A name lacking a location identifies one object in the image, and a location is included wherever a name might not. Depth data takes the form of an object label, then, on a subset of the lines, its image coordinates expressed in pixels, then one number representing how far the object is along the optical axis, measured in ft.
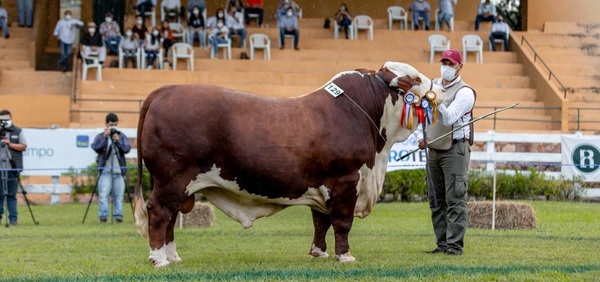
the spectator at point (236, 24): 122.52
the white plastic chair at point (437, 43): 122.11
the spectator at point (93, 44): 114.77
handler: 43.83
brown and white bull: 38.60
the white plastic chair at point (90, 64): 113.50
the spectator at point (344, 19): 126.00
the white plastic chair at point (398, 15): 130.72
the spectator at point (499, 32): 126.00
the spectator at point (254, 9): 128.67
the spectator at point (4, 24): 126.82
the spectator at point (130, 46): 118.01
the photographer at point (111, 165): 70.18
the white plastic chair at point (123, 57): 117.08
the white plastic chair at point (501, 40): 126.41
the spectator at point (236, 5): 125.59
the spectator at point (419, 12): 130.31
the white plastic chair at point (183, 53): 117.08
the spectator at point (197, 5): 124.36
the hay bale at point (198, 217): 62.08
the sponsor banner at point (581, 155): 87.81
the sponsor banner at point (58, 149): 88.69
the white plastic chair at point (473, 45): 123.54
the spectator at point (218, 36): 119.96
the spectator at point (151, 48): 117.50
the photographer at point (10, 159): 69.26
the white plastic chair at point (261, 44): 120.88
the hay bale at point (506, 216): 58.70
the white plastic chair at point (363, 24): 126.82
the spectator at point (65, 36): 118.93
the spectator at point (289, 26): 121.90
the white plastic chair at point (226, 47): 119.90
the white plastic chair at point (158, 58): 117.39
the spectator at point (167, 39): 119.03
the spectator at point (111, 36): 118.73
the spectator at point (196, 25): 123.13
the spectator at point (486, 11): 130.72
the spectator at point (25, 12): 130.82
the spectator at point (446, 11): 129.39
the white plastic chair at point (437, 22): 130.29
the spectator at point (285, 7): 123.65
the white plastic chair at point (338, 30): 126.52
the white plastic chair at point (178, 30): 123.34
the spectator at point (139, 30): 118.19
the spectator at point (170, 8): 126.21
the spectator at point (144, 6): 126.21
